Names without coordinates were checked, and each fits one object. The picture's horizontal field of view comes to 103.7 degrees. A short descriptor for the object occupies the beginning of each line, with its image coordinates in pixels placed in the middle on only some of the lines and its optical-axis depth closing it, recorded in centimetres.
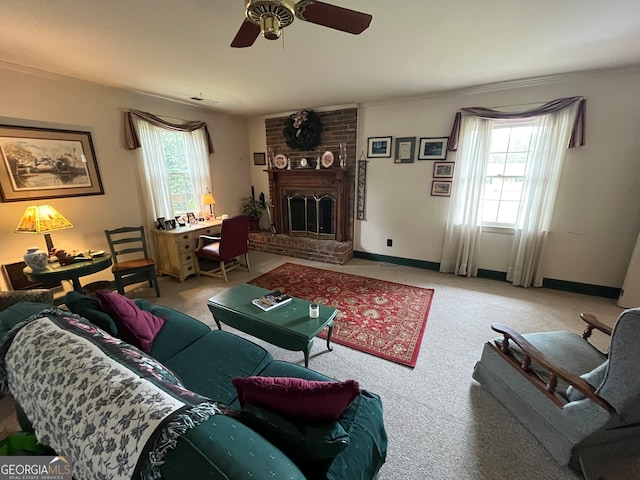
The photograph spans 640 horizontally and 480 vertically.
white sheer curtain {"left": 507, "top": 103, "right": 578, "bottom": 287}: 281
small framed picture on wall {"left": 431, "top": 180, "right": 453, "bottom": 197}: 355
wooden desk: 339
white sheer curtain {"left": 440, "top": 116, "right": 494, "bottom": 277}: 319
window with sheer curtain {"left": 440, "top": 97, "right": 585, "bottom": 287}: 284
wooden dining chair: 291
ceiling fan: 114
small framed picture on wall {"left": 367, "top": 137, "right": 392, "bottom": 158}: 380
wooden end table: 227
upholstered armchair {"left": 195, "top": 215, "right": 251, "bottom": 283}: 332
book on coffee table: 199
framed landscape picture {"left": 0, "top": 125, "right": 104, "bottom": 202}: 241
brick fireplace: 411
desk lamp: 405
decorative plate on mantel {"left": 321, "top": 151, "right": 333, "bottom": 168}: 420
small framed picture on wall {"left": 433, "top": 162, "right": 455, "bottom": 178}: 348
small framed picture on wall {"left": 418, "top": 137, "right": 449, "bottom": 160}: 346
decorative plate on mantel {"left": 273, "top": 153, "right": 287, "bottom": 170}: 463
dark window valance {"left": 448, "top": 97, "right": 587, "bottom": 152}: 267
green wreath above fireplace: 411
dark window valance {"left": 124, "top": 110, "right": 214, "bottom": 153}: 314
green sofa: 59
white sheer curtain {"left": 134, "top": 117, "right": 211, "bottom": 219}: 334
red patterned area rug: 220
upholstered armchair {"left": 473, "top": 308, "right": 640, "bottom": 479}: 107
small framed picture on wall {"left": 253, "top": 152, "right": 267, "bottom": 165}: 496
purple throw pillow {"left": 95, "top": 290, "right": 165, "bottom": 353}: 145
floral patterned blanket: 64
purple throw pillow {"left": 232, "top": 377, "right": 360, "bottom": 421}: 81
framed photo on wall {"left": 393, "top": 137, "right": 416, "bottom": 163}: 364
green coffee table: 171
